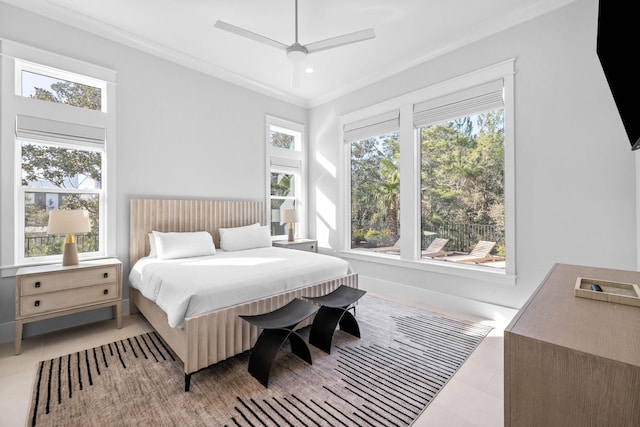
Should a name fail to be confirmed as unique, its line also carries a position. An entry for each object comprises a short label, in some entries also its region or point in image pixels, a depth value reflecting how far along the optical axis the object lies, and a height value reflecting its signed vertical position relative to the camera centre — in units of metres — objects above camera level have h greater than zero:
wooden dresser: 0.71 -0.41
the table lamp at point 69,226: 2.58 -0.11
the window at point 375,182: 4.17 +0.47
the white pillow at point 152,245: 3.31 -0.36
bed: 1.98 -0.71
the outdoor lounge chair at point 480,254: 3.26 -0.48
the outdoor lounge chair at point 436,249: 3.65 -0.47
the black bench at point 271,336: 2.00 -0.88
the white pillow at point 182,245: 3.16 -0.35
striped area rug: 1.69 -1.17
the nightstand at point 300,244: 4.46 -0.49
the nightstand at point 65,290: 2.39 -0.67
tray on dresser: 1.05 -0.32
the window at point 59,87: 2.81 +1.31
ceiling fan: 2.46 +1.51
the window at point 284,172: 4.82 +0.71
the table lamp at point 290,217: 4.64 -0.06
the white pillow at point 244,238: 3.81 -0.33
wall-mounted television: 1.13 +0.67
